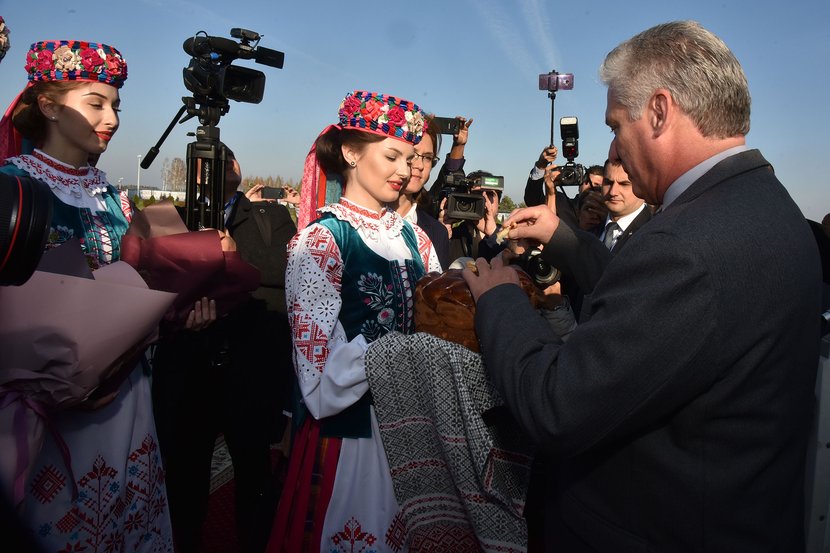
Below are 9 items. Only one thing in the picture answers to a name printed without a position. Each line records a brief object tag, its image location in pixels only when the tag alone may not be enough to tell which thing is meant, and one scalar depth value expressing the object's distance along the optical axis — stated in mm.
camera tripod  2732
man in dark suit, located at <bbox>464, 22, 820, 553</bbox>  1110
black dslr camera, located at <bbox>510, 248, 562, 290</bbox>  1942
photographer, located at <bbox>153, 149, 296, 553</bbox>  2859
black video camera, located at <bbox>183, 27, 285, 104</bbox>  2709
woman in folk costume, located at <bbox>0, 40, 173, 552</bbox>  1767
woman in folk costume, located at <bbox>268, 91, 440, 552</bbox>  1850
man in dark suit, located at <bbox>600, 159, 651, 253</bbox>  3947
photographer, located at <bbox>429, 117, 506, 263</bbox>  4664
